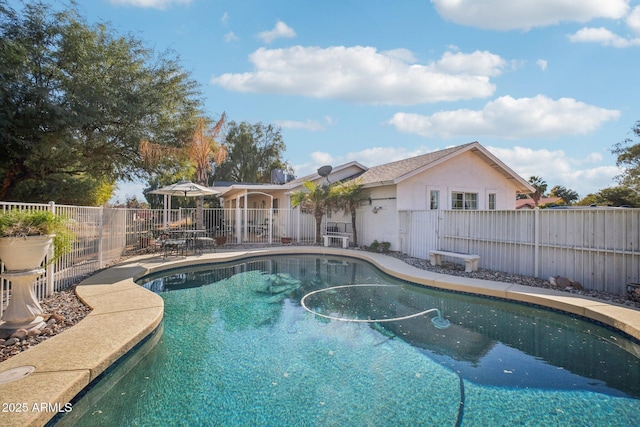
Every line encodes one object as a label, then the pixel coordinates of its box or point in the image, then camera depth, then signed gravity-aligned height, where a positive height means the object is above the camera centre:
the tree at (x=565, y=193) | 47.49 +2.97
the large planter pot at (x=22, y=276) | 4.38 -0.86
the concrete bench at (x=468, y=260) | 9.14 -1.33
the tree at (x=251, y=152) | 36.72 +7.09
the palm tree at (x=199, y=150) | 11.50 +2.49
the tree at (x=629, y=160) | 19.98 +3.41
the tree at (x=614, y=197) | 21.81 +1.31
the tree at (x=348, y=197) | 14.01 +0.72
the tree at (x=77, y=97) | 8.88 +3.62
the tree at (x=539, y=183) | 46.21 +4.39
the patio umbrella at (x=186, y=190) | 12.45 +0.93
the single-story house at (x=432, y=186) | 13.32 +1.30
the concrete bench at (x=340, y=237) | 14.44 -1.10
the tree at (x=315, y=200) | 14.62 +0.61
